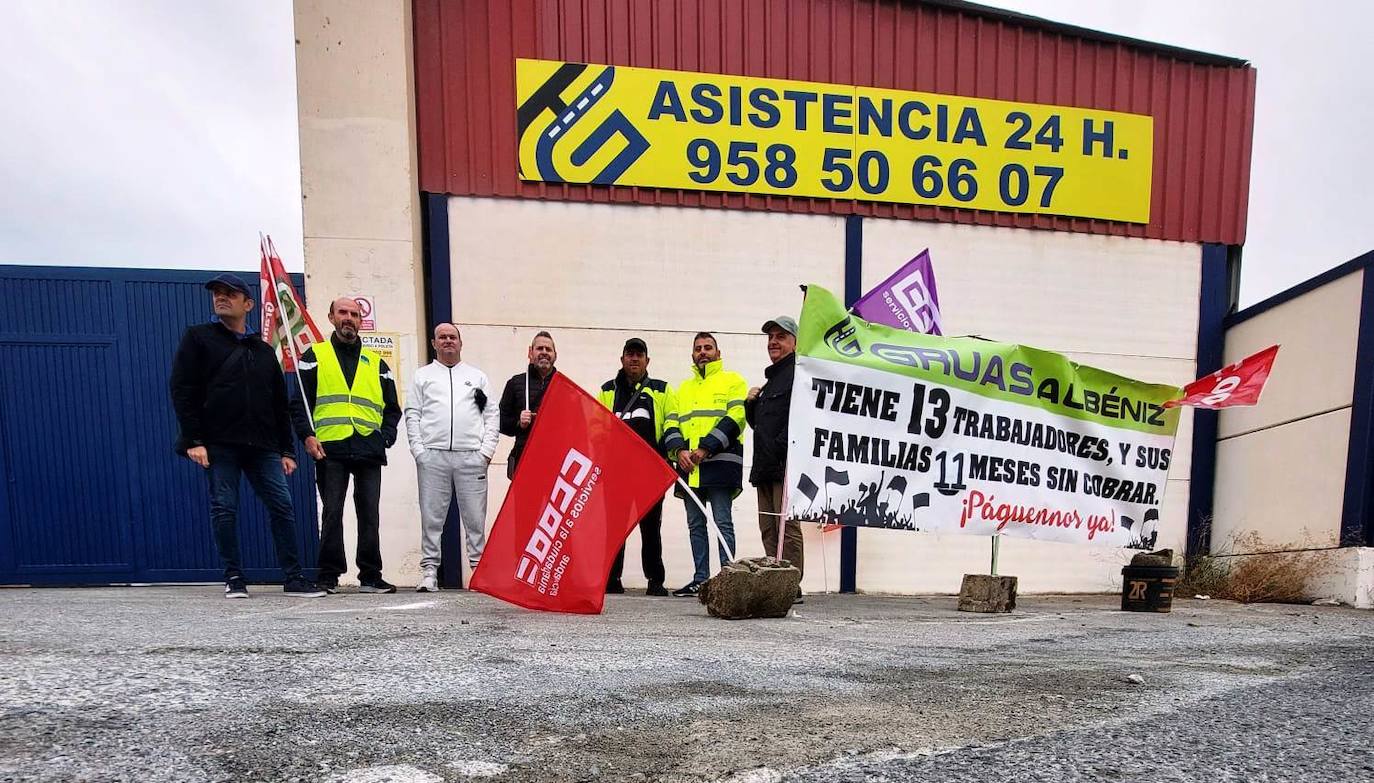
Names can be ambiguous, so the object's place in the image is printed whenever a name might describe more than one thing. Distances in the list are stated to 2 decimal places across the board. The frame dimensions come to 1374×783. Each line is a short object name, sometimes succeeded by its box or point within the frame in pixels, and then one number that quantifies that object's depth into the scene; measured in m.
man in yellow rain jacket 4.58
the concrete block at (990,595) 4.50
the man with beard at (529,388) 4.83
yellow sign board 6.13
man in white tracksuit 4.78
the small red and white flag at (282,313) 4.96
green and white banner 3.86
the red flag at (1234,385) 4.22
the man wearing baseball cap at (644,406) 4.88
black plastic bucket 4.64
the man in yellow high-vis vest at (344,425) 4.39
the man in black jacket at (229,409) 3.89
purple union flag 5.38
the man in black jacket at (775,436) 4.55
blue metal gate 5.83
